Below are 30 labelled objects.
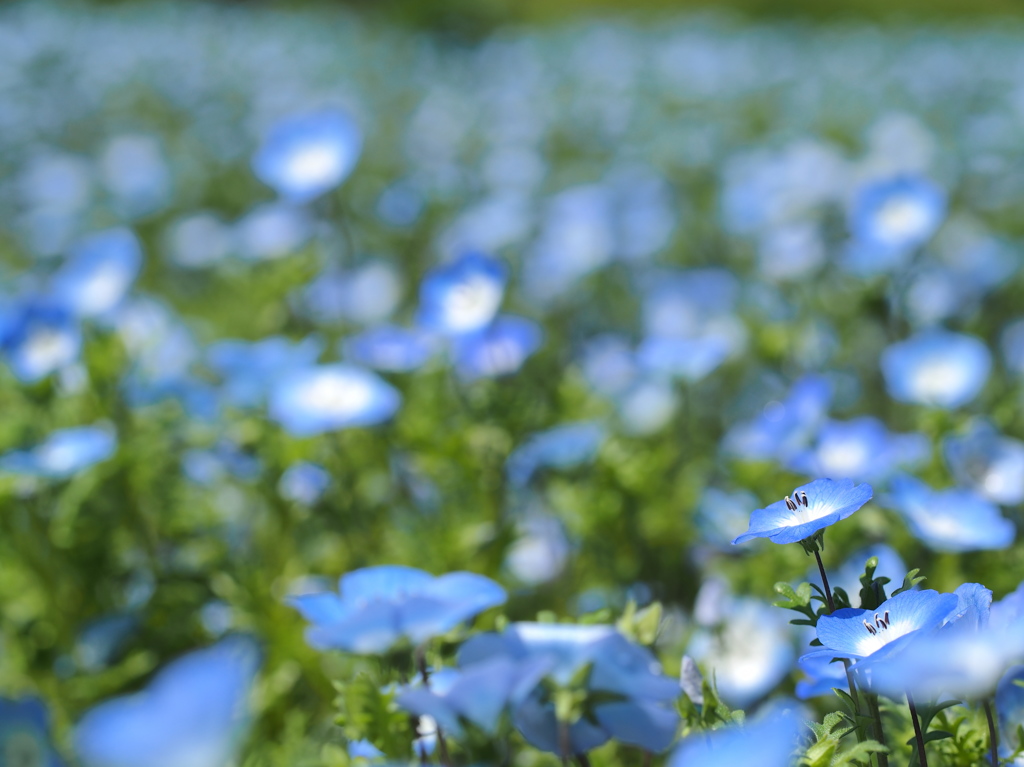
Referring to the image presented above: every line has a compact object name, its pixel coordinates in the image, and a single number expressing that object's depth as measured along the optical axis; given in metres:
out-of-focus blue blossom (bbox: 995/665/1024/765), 0.67
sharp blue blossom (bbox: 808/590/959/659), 0.55
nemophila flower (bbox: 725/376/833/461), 0.76
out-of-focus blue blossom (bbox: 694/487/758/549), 0.77
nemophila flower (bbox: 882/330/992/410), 0.80
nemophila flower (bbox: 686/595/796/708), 0.74
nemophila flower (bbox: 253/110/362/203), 0.87
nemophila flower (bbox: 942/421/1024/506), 0.75
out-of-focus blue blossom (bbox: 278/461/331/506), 0.79
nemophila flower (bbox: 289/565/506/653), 0.60
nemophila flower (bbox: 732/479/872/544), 0.57
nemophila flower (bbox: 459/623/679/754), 0.62
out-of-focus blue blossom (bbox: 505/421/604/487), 0.78
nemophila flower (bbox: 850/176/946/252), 0.85
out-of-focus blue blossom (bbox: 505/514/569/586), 0.79
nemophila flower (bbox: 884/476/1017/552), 0.72
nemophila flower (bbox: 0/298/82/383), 0.79
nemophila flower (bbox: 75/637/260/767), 0.44
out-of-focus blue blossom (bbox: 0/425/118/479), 0.76
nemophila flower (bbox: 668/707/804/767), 0.47
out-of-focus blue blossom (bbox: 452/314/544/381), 0.81
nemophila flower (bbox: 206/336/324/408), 0.80
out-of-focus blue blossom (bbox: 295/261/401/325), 0.91
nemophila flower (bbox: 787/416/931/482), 0.76
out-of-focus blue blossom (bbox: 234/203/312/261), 0.95
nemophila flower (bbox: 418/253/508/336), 0.82
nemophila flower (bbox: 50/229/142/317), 0.85
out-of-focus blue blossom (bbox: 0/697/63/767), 0.57
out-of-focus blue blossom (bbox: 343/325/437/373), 0.83
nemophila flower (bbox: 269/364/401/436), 0.78
